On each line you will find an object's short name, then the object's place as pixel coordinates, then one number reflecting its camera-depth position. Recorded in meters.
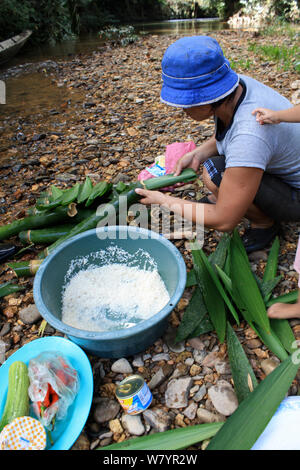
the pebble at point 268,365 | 1.52
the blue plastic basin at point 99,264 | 1.38
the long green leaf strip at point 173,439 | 1.24
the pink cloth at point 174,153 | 2.48
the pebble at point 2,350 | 1.73
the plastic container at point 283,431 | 1.20
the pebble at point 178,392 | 1.48
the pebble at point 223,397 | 1.40
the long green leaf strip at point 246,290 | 1.63
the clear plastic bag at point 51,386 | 1.33
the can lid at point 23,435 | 1.21
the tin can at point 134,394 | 1.36
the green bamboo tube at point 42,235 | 2.19
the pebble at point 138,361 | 1.64
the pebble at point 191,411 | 1.43
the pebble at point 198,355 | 1.63
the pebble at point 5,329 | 1.86
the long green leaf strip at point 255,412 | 1.15
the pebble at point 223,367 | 1.57
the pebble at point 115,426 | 1.40
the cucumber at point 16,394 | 1.31
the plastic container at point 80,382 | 1.32
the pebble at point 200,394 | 1.48
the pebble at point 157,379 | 1.55
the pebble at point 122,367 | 1.61
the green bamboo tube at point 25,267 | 2.03
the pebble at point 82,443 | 1.35
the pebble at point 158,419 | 1.38
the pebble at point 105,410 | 1.45
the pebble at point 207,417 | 1.38
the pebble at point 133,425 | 1.38
